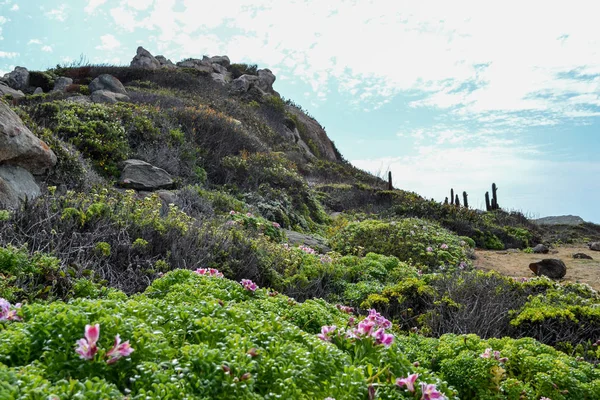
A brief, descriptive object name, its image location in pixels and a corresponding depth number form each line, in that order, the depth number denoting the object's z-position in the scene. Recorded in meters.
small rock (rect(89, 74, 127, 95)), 21.61
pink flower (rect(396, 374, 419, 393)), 2.03
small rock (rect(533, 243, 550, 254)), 13.72
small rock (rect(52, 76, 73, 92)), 24.82
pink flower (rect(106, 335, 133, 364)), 1.73
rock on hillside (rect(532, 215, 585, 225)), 35.00
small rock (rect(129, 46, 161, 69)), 32.09
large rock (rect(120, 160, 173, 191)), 8.97
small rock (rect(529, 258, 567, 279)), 8.83
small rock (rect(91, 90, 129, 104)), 16.60
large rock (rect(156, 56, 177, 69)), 35.06
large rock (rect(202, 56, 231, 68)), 38.47
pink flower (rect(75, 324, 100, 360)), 1.70
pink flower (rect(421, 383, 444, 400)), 2.01
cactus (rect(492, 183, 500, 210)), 26.08
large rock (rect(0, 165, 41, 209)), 5.53
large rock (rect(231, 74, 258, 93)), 30.38
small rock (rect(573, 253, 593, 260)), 12.04
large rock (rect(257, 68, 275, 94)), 35.00
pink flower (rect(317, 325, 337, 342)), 2.49
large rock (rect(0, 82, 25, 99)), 18.93
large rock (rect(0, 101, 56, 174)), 6.10
